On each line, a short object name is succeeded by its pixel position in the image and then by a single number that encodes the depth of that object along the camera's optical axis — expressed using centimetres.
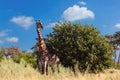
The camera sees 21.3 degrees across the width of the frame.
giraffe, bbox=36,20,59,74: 2492
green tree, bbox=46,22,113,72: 2814
